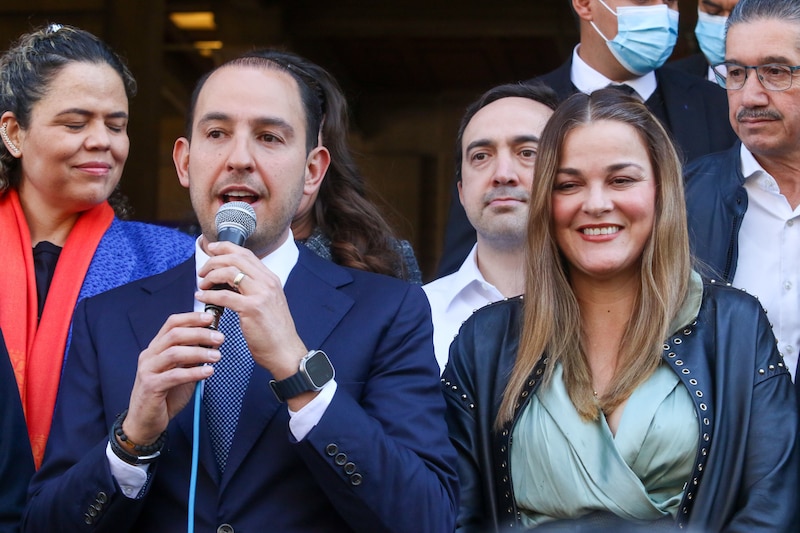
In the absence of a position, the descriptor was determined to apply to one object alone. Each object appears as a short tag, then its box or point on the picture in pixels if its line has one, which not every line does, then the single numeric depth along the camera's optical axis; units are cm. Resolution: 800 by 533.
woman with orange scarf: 341
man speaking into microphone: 238
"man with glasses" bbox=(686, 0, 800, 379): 346
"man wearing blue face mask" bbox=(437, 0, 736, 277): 426
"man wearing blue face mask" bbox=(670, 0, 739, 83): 438
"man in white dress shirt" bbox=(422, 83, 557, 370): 372
